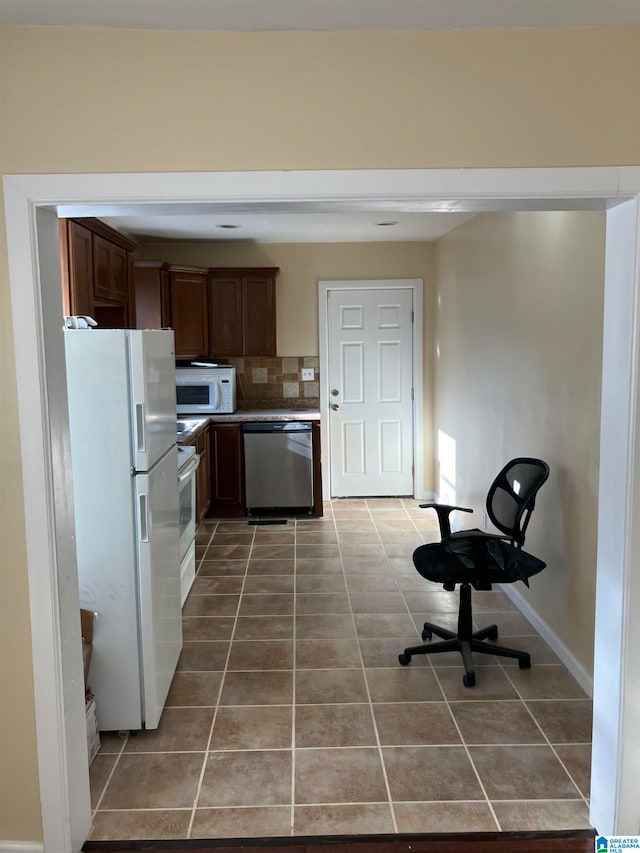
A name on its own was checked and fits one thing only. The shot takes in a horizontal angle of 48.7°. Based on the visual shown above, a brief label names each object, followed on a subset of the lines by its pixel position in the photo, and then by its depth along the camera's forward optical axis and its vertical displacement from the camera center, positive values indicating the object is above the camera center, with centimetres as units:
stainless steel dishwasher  585 -93
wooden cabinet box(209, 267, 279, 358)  609 +37
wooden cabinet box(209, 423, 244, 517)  584 -97
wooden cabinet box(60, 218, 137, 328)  320 +44
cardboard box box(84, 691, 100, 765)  262 -139
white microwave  598 -31
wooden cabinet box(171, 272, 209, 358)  589 +33
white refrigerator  258 -59
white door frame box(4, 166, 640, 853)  188 -11
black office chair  305 -93
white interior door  644 -36
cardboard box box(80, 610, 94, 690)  266 -104
